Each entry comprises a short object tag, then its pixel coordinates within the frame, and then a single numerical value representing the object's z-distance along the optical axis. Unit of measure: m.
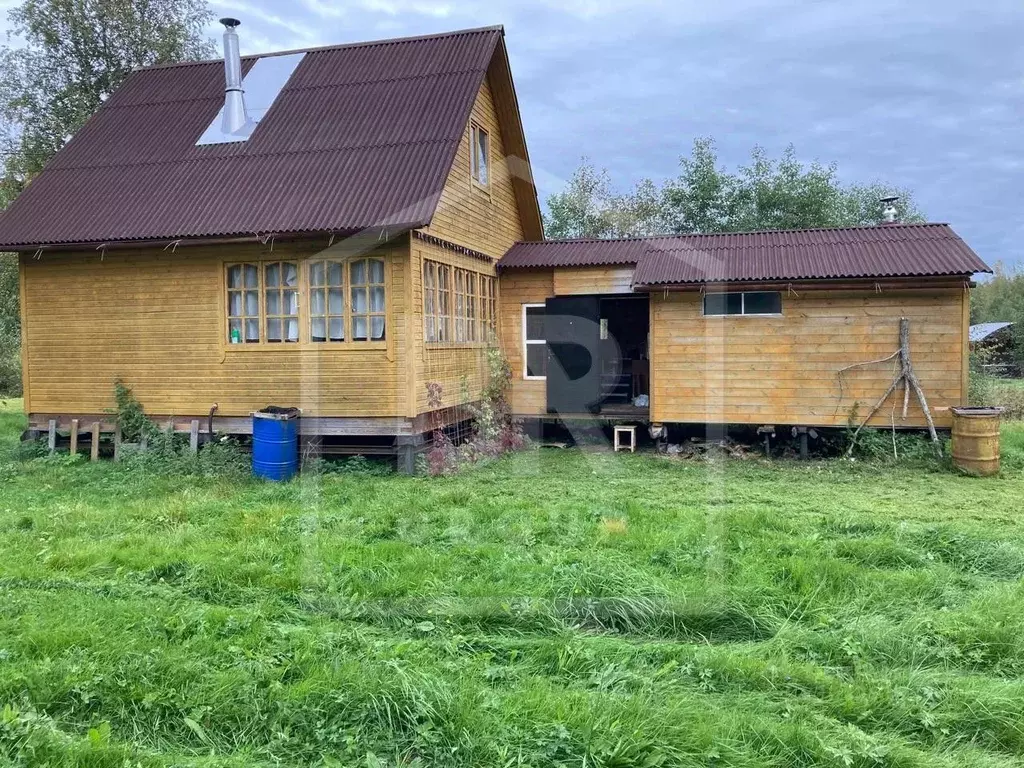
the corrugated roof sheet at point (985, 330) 26.95
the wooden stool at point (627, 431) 12.34
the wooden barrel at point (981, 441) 9.73
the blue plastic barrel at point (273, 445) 9.70
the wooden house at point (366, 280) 10.27
